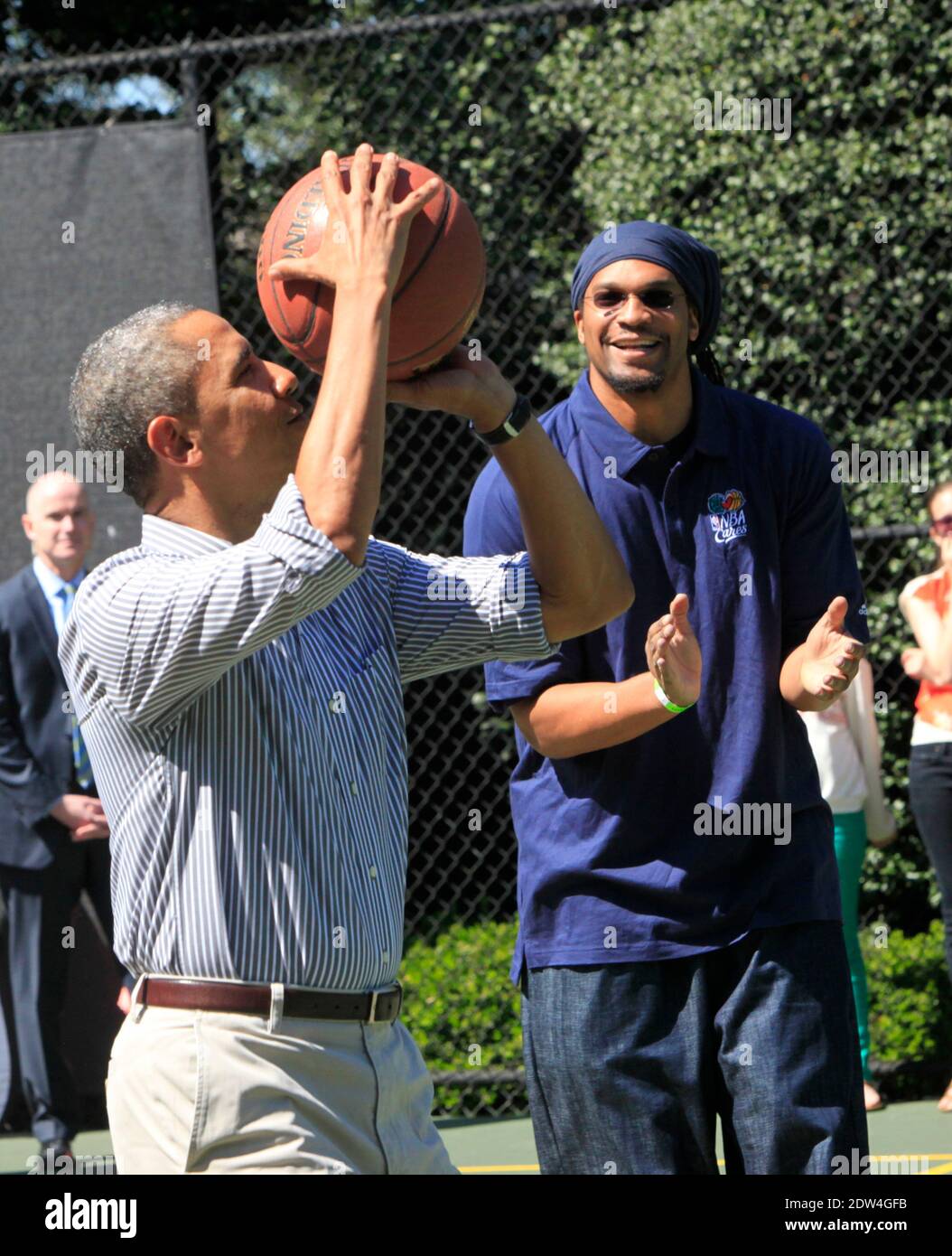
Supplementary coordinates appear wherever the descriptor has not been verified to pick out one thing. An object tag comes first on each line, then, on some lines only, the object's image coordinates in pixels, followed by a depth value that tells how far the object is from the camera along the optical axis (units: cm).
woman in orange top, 596
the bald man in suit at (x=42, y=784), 627
